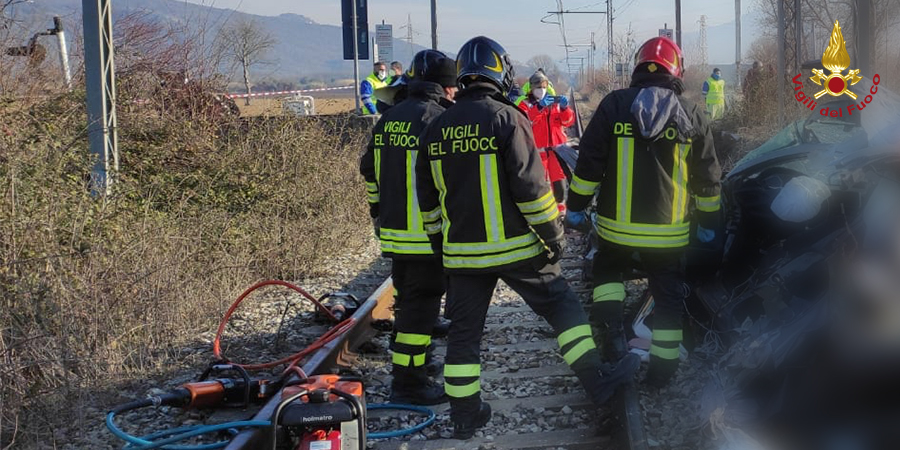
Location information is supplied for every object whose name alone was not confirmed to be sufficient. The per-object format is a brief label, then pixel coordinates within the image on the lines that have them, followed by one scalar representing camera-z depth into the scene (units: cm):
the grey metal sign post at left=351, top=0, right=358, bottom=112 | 2061
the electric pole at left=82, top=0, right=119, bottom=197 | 804
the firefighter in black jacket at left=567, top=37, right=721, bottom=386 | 485
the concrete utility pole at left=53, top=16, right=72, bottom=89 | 1013
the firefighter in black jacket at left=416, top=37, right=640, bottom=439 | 451
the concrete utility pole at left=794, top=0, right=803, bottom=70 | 1511
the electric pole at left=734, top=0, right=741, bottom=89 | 4367
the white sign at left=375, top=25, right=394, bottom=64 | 2255
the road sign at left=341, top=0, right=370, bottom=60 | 2111
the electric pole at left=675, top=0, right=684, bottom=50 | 3397
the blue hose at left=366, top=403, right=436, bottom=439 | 457
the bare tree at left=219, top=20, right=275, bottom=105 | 1186
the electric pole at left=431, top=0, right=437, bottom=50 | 2248
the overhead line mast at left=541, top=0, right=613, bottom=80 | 4147
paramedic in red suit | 1134
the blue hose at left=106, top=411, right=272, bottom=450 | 418
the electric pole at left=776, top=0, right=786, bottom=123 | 1402
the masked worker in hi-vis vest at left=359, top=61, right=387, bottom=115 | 1592
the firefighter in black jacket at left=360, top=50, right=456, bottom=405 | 514
